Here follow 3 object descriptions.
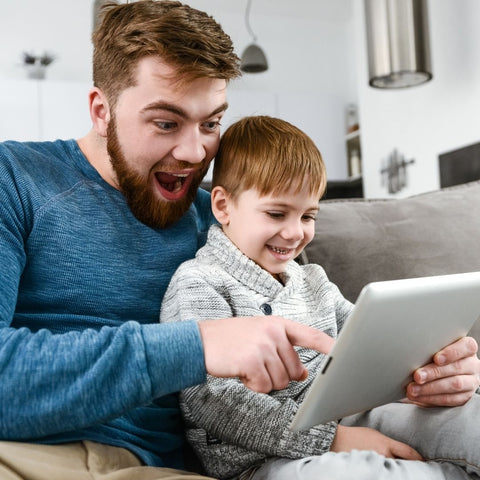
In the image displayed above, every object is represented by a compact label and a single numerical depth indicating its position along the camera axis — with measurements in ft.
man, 2.61
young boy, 3.27
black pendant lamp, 16.63
